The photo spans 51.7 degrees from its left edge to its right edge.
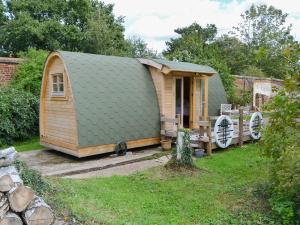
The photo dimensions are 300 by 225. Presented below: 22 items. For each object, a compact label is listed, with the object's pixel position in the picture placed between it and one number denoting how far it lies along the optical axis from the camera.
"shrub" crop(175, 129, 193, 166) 6.77
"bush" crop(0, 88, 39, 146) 9.84
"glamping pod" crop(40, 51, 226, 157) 8.00
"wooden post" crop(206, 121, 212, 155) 8.39
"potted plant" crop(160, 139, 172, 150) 9.15
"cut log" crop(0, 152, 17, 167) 4.33
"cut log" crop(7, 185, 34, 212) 3.83
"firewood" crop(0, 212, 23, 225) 3.73
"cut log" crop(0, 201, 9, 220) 3.79
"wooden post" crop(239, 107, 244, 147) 9.32
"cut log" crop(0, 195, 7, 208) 3.86
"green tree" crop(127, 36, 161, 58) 24.42
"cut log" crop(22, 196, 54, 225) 3.79
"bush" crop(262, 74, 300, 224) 4.13
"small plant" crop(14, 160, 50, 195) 4.68
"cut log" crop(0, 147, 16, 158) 4.36
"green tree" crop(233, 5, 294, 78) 32.75
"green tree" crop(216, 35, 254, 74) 28.09
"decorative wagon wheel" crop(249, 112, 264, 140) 9.97
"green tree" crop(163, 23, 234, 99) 15.90
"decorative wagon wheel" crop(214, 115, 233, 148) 8.69
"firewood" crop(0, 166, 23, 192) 3.89
